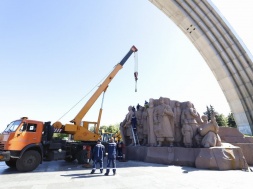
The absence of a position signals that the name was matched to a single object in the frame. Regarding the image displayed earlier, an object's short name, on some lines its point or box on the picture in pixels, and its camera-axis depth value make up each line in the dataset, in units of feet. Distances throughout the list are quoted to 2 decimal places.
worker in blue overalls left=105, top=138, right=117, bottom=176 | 26.27
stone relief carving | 36.17
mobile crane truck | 27.96
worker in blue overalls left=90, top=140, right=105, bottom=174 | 26.60
